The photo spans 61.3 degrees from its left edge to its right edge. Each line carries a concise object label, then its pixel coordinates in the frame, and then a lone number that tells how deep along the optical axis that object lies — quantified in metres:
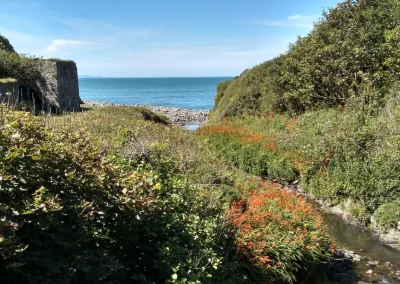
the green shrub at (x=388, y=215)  9.94
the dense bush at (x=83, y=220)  3.00
